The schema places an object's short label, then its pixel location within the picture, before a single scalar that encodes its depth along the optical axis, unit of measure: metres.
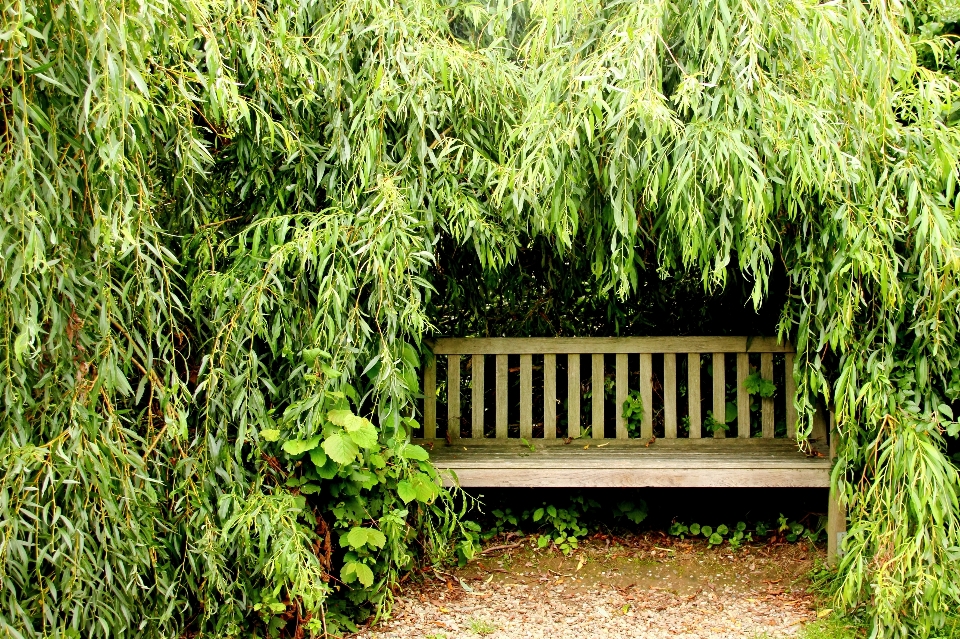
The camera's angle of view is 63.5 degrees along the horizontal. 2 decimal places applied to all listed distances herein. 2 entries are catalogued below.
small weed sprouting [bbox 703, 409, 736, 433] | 3.93
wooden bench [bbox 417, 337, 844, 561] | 3.46
